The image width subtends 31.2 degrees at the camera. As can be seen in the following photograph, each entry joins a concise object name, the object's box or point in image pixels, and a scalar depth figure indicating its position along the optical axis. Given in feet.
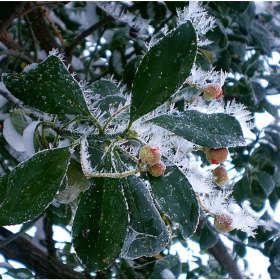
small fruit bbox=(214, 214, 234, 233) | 0.94
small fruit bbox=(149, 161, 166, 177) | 0.82
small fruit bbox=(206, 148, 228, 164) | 0.89
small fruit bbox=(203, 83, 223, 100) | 0.94
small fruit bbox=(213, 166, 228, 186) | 0.95
